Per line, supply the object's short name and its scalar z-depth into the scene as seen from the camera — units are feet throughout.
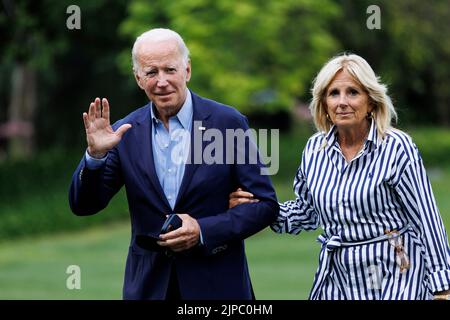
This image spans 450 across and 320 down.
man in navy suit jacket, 34.73
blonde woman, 34.99
